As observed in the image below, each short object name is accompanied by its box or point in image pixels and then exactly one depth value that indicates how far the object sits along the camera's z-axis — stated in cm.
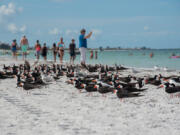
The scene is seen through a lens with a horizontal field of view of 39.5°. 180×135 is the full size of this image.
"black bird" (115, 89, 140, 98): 862
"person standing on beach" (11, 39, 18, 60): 2677
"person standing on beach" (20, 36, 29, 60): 2467
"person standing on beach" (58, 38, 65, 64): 2385
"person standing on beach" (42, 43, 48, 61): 2535
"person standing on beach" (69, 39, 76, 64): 2239
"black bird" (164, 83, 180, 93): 912
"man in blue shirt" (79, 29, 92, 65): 1646
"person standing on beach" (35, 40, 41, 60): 2466
